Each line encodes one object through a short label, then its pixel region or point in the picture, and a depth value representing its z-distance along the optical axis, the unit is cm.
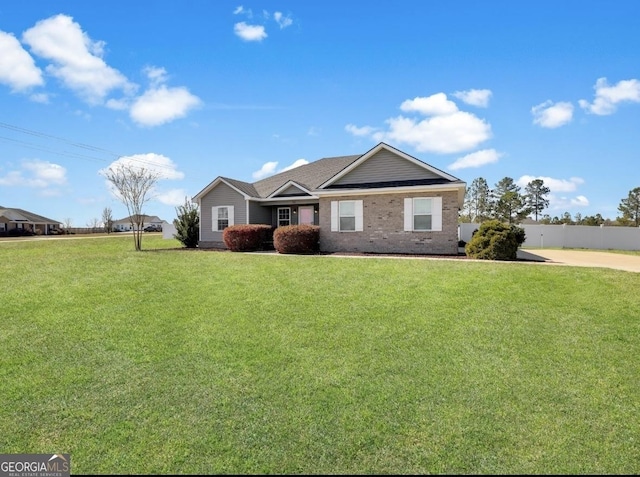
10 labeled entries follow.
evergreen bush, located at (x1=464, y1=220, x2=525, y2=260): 1499
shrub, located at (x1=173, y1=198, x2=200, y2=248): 2445
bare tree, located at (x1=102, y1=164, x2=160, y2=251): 2423
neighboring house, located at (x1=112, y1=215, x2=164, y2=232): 9969
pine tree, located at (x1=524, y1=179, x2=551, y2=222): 5778
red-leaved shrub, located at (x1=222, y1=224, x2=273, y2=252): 2038
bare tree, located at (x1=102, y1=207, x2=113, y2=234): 6726
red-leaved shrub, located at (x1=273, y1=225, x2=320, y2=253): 1847
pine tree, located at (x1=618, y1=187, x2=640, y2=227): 5100
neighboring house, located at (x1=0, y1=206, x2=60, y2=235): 6125
